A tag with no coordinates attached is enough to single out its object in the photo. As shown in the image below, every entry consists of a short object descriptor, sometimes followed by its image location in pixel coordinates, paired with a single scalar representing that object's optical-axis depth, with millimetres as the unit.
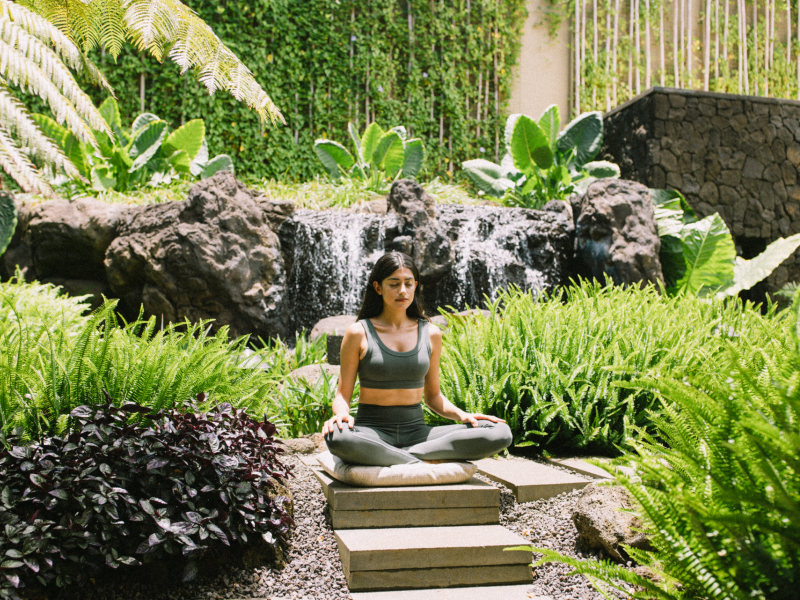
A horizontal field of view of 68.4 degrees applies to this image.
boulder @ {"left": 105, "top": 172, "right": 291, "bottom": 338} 5887
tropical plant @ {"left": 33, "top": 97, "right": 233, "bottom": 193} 7531
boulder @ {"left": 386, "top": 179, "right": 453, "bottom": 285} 6441
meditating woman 2627
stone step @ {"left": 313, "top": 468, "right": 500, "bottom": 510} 2402
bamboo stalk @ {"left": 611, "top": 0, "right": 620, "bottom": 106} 11180
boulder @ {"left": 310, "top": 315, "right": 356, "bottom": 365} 5188
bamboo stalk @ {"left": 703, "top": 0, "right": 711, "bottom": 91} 11594
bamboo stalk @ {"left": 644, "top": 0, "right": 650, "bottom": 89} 11281
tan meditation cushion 2438
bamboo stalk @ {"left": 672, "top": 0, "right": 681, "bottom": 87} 11445
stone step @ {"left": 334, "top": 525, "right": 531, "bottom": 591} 2189
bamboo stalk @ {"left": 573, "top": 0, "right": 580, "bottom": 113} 11117
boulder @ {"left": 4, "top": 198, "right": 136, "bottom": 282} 6340
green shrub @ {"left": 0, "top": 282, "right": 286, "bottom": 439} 2309
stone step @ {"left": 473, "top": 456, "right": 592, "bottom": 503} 2863
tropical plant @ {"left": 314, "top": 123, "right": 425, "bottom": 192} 8391
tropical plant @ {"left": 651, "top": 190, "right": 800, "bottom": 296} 6695
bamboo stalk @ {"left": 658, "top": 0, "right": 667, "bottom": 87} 11406
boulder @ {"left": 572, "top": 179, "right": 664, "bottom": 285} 6320
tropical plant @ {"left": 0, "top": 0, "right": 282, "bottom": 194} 3107
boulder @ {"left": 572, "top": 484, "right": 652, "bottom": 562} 2373
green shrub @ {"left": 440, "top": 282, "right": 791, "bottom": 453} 3387
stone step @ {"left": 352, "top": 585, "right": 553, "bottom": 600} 2156
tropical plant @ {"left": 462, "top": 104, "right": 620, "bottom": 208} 8086
